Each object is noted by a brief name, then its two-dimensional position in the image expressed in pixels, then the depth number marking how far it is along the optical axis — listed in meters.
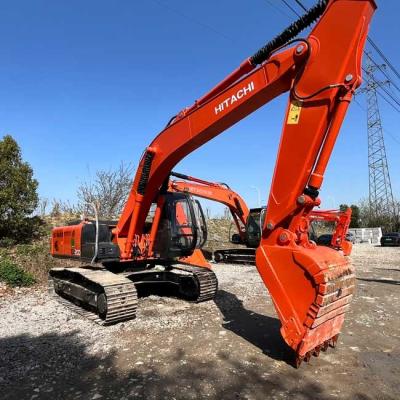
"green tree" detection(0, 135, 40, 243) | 13.79
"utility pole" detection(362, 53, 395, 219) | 52.87
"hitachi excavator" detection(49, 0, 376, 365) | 4.63
